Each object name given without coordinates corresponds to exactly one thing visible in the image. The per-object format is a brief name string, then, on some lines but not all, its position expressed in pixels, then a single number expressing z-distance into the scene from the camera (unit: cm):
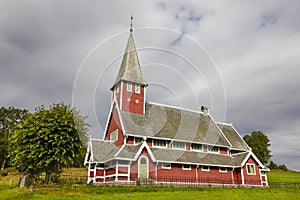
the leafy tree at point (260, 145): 7388
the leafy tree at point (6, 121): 6166
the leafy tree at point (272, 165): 7650
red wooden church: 2798
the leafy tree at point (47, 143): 2409
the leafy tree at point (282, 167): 7636
